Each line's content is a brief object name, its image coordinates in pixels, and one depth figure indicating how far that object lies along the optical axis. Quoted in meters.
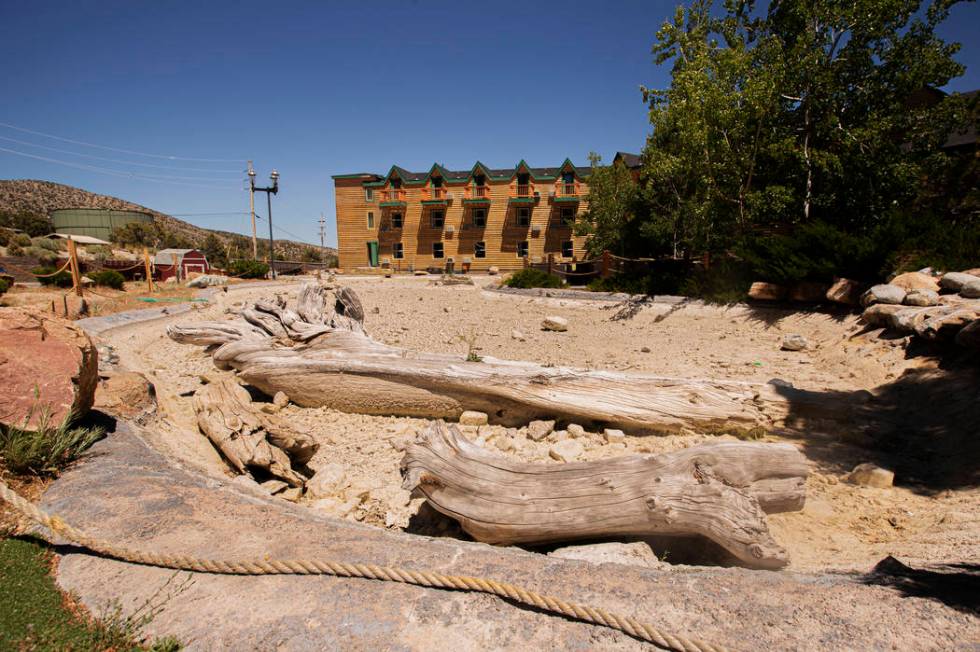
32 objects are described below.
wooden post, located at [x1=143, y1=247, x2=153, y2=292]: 18.53
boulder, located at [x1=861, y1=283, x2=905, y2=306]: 8.45
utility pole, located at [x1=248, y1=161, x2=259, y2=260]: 31.30
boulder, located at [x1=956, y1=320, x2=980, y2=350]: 5.57
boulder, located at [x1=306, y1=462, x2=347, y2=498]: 4.51
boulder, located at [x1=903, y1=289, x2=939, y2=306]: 7.78
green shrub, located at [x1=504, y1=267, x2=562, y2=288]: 19.89
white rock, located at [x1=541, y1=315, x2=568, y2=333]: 12.29
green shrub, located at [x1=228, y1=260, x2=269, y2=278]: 28.22
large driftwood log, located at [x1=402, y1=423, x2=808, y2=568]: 2.99
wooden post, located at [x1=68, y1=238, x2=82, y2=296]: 14.33
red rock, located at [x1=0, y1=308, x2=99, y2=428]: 3.49
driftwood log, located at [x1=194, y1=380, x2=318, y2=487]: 4.51
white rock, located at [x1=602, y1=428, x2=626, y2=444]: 5.24
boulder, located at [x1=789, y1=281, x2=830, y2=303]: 10.98
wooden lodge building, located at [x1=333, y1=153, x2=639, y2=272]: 33.91
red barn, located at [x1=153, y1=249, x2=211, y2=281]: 25.70
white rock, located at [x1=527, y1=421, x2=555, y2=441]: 5.46
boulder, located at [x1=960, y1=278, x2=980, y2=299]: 7.17
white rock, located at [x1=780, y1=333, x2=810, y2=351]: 9.24
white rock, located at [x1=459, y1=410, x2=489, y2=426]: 5.89
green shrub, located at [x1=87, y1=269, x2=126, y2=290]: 18.11
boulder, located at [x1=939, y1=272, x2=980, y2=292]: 7.56
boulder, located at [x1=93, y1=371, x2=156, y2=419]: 4.77
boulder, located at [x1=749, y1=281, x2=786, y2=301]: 11.80
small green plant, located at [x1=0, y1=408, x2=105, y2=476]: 3.16
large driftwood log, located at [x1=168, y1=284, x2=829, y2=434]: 5.38
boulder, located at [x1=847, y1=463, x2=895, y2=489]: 4.01
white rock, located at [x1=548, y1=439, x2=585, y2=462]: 4.93
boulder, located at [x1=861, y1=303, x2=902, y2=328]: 8.09
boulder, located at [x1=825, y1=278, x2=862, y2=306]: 9.94
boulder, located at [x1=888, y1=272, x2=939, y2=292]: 8.44
